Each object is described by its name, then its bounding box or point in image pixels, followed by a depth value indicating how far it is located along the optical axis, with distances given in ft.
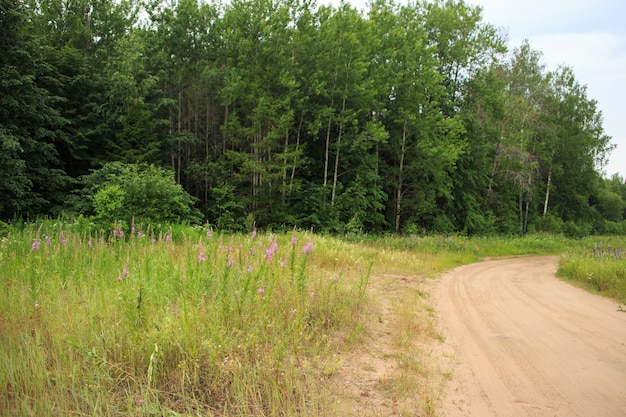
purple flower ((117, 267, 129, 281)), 12.93
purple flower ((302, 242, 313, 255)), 16.03
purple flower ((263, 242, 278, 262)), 15.87
